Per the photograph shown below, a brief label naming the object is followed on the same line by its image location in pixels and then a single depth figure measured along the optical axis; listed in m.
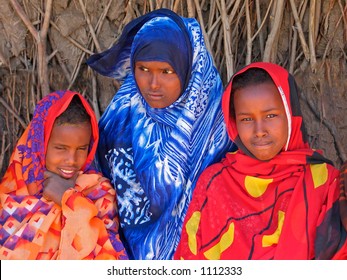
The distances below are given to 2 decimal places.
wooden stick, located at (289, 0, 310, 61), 3.02
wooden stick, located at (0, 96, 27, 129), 3.06
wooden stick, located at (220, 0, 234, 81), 2.99
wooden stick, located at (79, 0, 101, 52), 3.09
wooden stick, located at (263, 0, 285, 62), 3.00
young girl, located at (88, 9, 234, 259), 2.45
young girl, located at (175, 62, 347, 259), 2.10
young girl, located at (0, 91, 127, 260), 2.27
